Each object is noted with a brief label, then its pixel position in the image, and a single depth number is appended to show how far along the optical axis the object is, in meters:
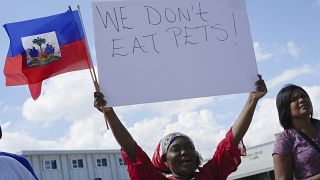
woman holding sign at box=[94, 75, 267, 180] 3.13
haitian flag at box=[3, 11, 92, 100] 4.58
